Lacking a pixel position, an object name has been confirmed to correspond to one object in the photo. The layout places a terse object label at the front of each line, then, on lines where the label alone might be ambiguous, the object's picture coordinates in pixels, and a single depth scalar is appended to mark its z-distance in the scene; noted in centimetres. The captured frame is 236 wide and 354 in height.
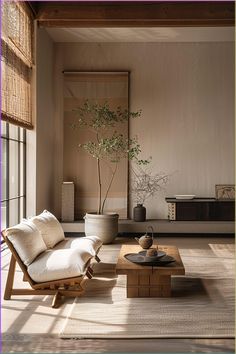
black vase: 729
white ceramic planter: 654
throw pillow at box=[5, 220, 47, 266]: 366
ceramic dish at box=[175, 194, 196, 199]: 727
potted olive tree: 657
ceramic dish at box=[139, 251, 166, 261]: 391
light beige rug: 306
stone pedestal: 725
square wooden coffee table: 383
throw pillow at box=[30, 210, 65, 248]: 436
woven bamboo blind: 497
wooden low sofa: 364
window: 562
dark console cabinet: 713
